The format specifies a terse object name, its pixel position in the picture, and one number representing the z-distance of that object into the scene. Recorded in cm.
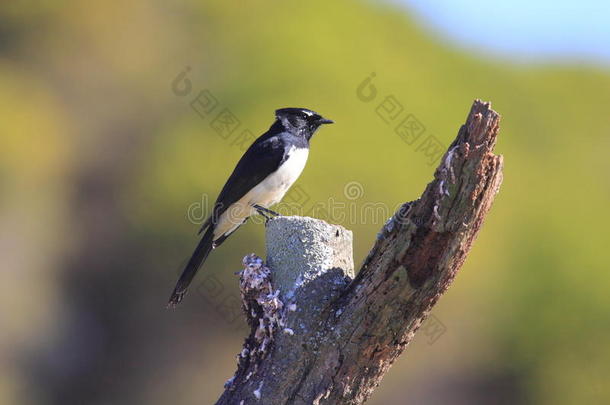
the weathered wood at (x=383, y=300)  778
